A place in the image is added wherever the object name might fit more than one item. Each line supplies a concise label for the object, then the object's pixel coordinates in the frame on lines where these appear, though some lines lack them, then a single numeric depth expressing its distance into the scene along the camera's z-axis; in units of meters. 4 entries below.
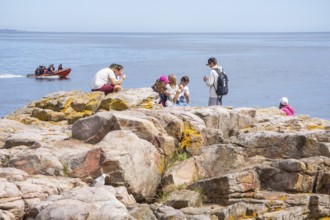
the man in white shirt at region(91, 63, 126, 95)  20.52
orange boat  77.96
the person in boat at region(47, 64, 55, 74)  80.31
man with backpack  20.58
